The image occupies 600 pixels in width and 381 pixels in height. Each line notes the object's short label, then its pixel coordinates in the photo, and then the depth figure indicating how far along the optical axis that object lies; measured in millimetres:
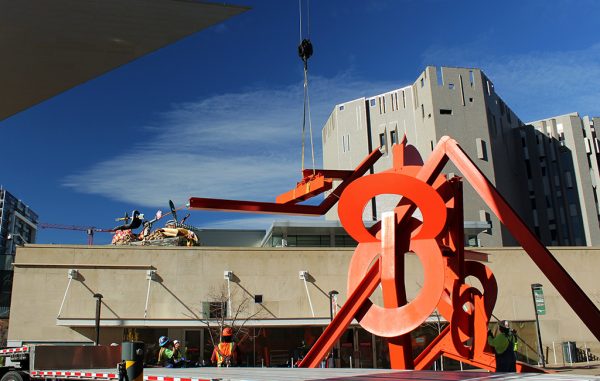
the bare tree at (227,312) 30531
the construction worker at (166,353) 11770
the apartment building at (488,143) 56625
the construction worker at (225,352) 12591
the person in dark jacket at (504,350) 12969
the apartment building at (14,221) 163000
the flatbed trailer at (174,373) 5949
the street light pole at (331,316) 28547
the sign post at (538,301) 27375
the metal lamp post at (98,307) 27575
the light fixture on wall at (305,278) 32134
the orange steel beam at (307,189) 16078
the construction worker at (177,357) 11879
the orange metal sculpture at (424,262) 12500
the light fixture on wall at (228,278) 31508
